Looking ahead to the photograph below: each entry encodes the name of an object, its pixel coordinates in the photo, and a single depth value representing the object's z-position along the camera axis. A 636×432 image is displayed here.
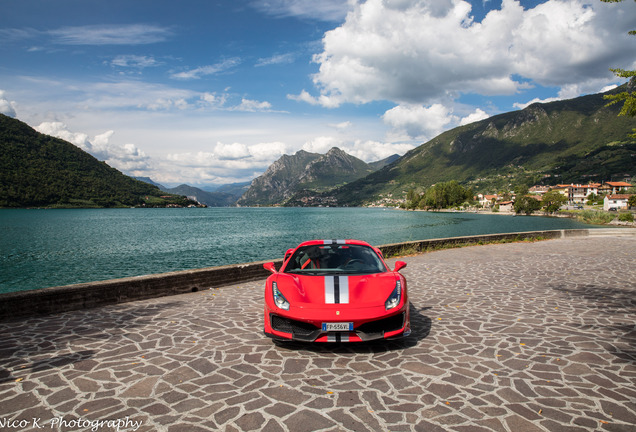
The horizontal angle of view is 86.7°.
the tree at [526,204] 126.47
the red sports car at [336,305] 4.27
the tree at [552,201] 119.62
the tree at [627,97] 6.74
